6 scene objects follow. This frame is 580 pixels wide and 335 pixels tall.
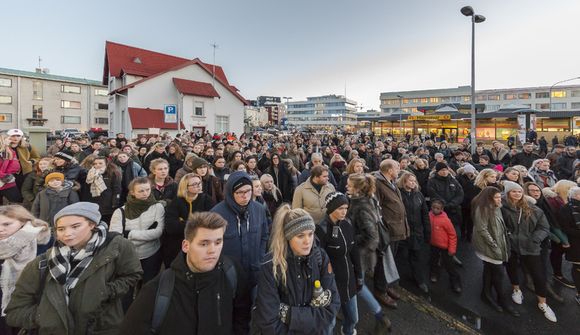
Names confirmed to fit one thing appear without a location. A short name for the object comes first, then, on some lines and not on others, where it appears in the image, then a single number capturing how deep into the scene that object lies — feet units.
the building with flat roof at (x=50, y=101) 159.84
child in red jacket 16.66
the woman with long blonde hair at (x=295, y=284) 8.14
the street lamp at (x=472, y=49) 39.02
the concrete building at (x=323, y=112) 431.84
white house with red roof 93.61
